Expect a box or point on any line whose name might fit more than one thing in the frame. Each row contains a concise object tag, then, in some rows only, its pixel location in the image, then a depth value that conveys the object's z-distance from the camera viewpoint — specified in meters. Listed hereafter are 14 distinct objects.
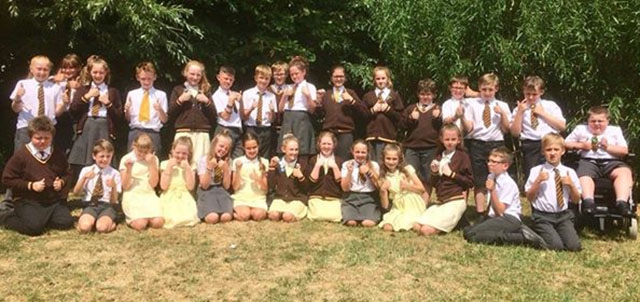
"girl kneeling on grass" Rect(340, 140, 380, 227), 7.26
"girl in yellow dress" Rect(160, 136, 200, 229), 7.12
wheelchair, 6.64
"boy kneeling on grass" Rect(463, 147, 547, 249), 6.27
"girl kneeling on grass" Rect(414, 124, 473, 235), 6.95
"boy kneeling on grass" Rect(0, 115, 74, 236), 6.57
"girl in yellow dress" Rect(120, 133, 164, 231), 6.96
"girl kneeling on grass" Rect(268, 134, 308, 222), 7.53
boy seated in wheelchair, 6.91
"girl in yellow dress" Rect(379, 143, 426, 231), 7.24
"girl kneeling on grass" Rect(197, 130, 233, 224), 7.29
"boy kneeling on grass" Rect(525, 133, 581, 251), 6.48
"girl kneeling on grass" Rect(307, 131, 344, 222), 7.44
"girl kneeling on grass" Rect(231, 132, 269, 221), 7.50
